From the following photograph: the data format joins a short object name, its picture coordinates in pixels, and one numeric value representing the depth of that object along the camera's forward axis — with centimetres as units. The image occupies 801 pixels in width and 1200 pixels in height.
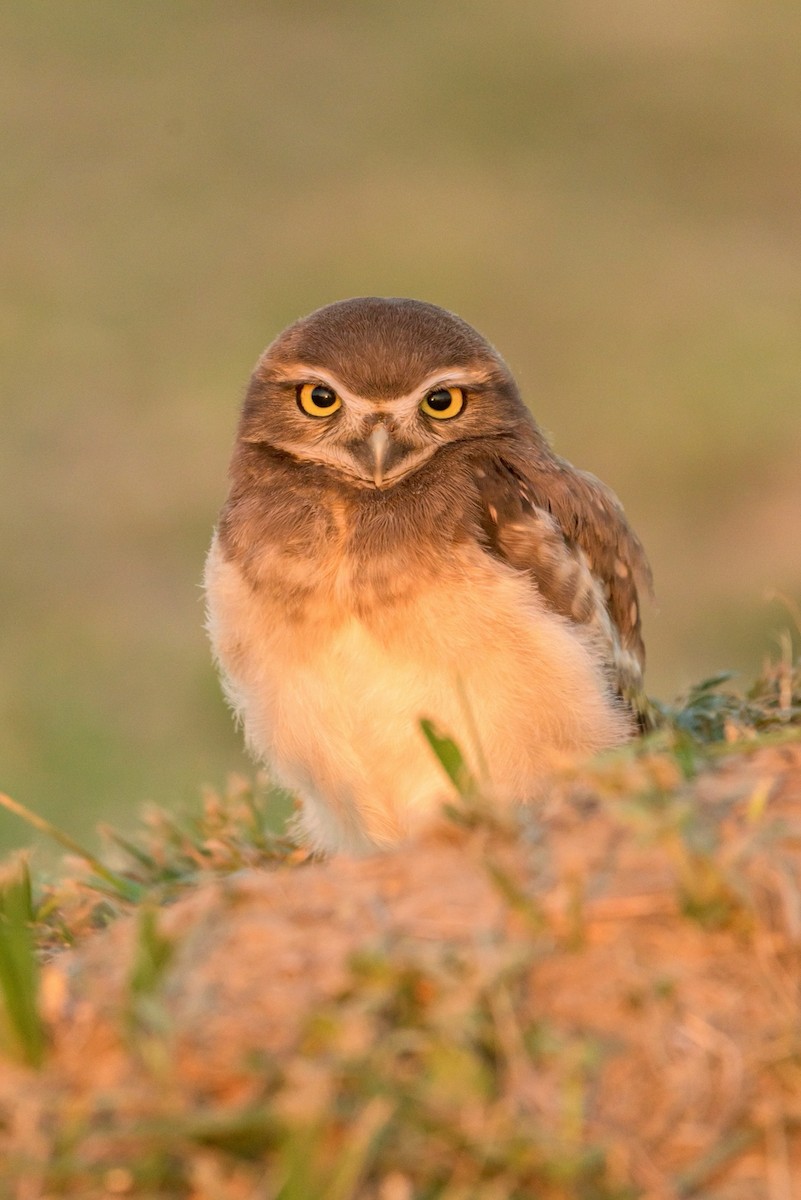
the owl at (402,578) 886
